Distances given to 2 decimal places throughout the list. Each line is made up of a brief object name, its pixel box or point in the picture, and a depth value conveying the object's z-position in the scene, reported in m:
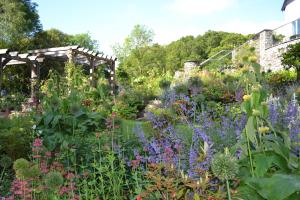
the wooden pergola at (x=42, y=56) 10.52
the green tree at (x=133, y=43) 39.12
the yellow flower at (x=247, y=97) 1.34
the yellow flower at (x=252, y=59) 1.42
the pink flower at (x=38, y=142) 2.09
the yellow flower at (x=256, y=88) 1.35
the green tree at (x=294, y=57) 9.15
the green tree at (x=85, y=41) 37.13
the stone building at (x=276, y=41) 13.97
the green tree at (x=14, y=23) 17.56
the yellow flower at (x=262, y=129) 1.38
